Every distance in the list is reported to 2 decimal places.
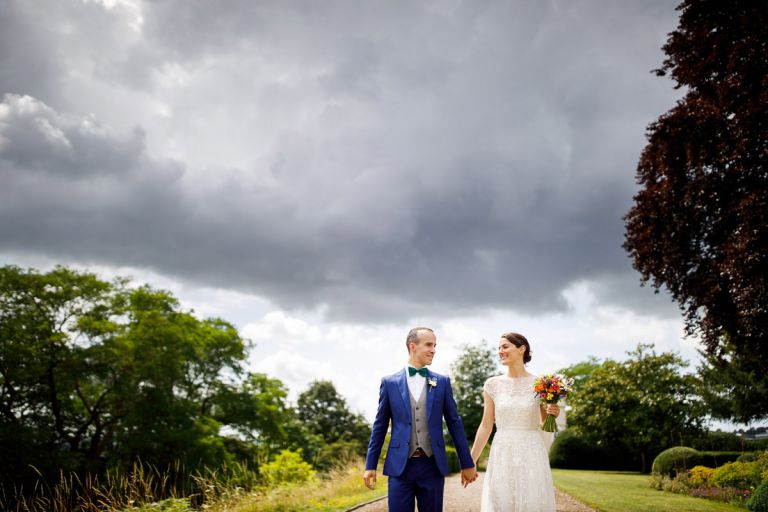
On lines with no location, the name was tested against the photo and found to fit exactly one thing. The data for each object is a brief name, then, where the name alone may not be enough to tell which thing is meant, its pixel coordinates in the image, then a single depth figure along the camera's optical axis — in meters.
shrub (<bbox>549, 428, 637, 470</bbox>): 33.44
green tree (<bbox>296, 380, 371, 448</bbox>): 63.06
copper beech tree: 13.00
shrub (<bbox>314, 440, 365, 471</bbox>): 48.32
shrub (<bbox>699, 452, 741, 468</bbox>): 21.58
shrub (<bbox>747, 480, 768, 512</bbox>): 12.45
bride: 5.85
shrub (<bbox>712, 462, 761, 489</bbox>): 15.59
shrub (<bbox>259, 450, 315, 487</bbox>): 20.95
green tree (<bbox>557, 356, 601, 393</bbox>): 67.34
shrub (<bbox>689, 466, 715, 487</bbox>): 17.61
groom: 4.91
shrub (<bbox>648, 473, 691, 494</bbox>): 17.58
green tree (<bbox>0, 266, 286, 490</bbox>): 27.75
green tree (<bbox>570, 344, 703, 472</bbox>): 27.77
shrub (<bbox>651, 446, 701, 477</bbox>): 20.89
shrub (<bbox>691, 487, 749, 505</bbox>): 14.46
